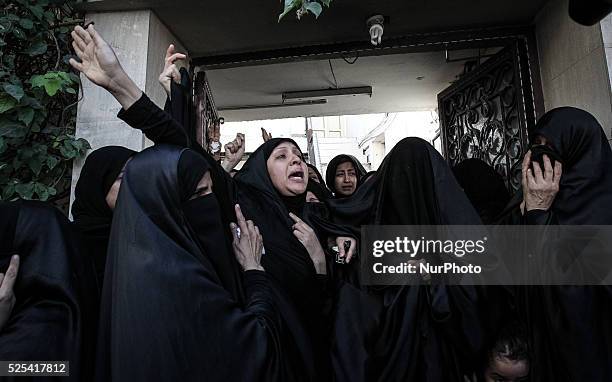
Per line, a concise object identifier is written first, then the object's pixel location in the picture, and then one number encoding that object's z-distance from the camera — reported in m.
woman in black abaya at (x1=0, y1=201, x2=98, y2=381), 1.42
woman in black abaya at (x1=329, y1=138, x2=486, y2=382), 1.78
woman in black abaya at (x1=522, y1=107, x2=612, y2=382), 1.69
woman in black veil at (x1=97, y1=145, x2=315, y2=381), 1.29
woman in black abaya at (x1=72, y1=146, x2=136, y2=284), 1.89
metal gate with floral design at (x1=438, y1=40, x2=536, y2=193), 3.66
